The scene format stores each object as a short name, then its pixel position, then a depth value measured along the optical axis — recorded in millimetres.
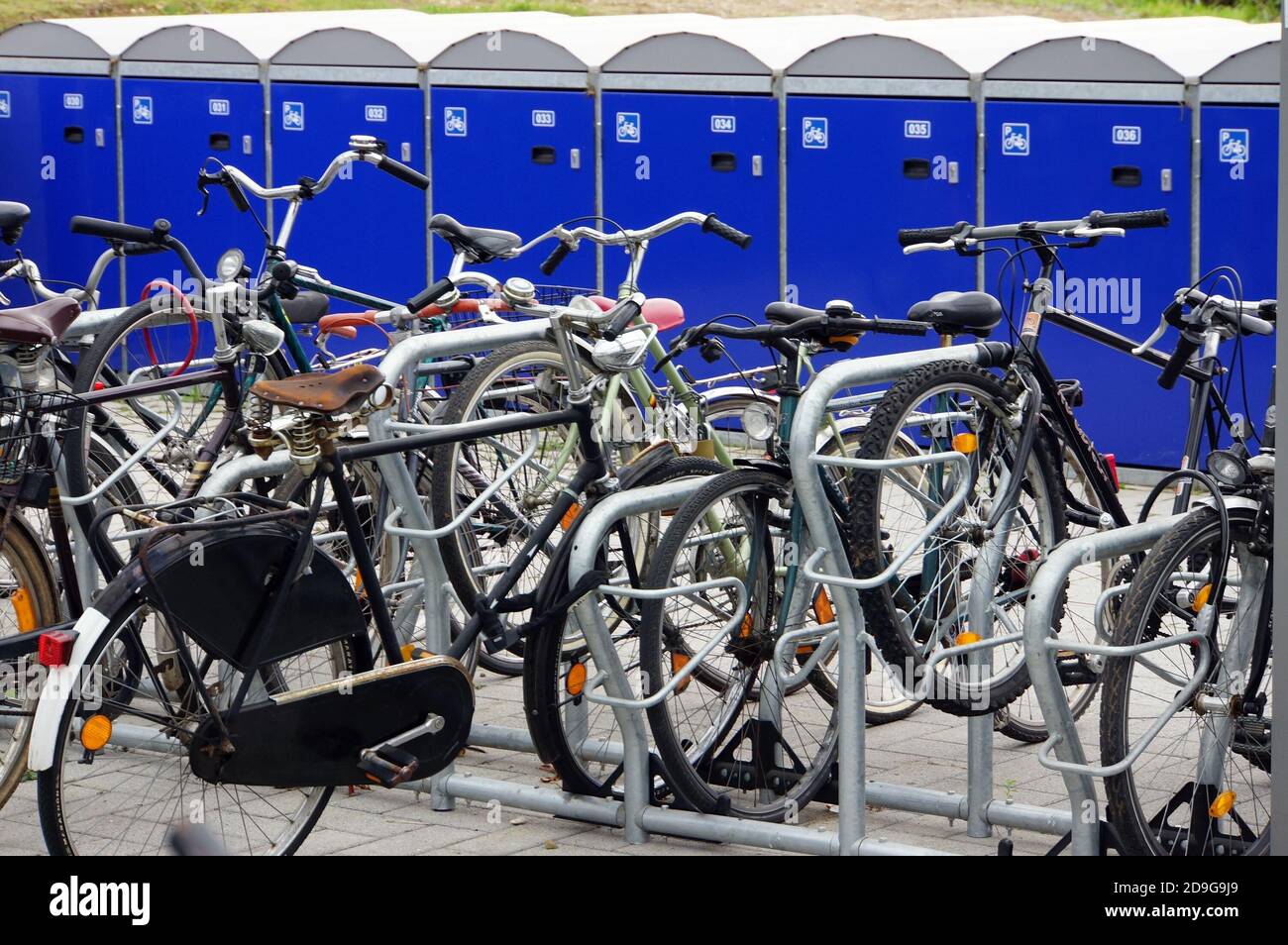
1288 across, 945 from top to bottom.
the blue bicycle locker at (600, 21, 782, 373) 9758
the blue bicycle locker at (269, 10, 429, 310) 10734
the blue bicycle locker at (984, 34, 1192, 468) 8773
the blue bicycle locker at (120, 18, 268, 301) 11336
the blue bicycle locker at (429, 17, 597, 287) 10219
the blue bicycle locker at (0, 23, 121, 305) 11953
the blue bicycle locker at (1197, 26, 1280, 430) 8516
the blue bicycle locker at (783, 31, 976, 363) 9266
